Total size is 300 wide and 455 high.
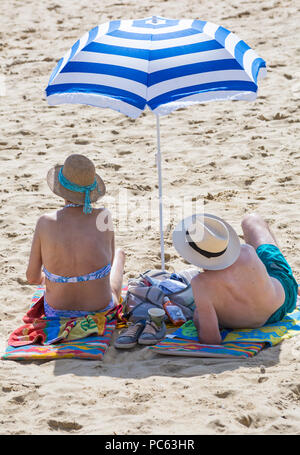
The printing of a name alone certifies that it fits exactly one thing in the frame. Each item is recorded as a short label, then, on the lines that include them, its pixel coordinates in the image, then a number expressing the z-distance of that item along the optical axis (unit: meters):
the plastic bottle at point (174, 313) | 8.08
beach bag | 8.19
